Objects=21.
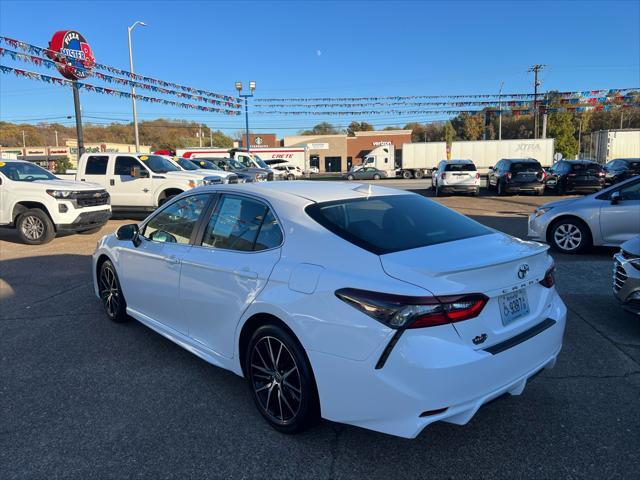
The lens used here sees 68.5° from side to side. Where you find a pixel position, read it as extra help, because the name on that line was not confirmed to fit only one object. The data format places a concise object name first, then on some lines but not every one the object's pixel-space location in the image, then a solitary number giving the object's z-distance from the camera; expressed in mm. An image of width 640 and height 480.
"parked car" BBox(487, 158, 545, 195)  20188
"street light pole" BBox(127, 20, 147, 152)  28891
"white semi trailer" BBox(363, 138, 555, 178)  39938
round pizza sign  16205
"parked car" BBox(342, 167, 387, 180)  44375
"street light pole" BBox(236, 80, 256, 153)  31872
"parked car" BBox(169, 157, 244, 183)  15325
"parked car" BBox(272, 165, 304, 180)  37938
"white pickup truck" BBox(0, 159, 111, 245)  10352
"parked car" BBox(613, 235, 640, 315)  4410
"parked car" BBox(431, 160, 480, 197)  20906
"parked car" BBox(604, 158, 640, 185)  20828
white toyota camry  2387
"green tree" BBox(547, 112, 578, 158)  64438
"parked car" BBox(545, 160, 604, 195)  19672
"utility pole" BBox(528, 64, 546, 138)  51500
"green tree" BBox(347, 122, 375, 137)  119312
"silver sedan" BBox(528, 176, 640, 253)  7672
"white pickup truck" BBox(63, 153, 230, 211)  13648
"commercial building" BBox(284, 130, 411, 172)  74438
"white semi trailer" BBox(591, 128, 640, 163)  34062
